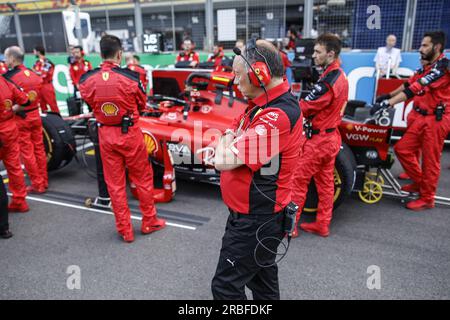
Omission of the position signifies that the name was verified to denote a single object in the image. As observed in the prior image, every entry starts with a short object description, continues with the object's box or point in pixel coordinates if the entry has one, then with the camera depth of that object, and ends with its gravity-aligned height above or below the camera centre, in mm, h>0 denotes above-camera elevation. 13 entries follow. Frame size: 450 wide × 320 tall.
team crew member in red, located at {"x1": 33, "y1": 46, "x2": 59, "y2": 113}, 8227 -591
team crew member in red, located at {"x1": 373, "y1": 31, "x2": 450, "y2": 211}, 3773 -794
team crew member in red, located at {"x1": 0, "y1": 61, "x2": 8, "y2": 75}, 6952 -211
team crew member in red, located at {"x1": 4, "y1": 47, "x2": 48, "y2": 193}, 4344 -821
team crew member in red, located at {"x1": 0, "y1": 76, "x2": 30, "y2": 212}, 3744 -882
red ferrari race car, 3812 -961
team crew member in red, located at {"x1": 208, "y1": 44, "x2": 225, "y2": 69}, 8961 -106
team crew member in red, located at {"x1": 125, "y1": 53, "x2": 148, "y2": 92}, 6748 -219
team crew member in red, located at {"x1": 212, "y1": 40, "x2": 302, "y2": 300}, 1739 -558
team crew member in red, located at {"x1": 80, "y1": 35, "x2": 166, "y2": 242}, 3166 -633
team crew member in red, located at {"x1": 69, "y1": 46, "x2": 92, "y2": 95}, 8391 -301
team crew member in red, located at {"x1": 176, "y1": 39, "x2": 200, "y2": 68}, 9086 -60
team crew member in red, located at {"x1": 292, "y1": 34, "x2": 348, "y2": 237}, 3141 -704
